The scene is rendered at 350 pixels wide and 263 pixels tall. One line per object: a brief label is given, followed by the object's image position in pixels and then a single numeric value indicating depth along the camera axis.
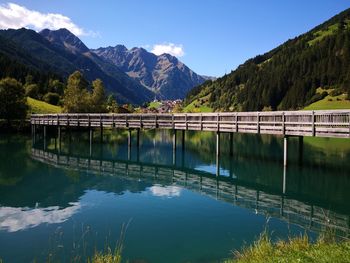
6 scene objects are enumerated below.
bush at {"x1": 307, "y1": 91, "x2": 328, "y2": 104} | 141.62
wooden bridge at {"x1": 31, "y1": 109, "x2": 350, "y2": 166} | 28.28
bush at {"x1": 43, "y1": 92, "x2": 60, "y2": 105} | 126.81
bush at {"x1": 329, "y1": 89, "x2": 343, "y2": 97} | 135.65
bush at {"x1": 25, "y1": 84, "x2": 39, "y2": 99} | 123.25
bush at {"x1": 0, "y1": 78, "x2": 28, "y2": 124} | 79.52
